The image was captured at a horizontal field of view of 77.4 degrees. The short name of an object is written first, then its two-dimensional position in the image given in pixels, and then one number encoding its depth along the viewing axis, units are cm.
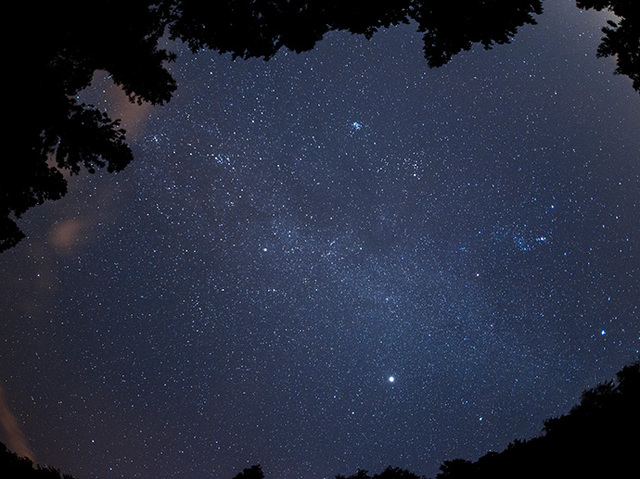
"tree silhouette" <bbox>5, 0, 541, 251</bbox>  477
